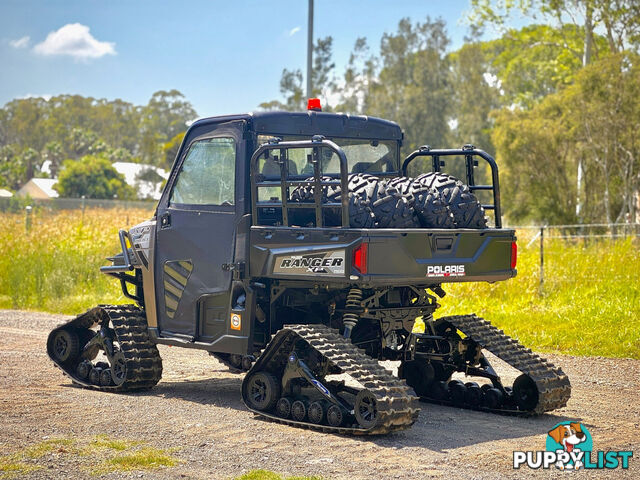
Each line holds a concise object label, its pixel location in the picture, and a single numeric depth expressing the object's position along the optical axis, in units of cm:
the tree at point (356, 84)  7688
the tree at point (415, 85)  6844
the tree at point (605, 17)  3709
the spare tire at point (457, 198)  839
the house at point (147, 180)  8781
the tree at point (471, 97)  6625
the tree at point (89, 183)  8062
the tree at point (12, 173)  10406
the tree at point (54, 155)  10981
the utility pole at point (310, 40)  1912
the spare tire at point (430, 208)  823
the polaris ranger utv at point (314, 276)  782
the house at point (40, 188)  9038
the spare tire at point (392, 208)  801
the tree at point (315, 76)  7388
